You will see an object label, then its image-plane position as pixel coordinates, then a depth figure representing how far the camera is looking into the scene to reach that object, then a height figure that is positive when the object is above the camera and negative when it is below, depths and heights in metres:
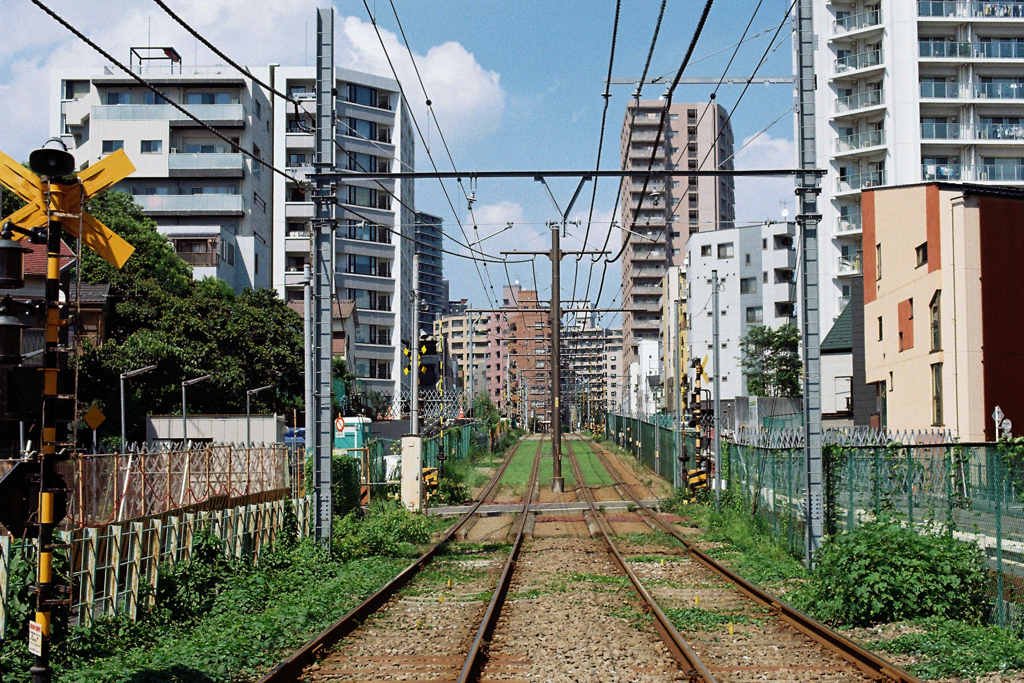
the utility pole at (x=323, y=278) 15.42 +1.92
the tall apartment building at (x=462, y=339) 170.75 +10.58
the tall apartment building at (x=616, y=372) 185.61 +4.73
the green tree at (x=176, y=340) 39.50 +2.65
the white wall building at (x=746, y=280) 70.12 +8.47
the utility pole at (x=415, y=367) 30.03 +0.94
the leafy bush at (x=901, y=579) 10.54 -2.09
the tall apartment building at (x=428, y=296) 171.20 +20.16
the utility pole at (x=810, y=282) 14.29 +1.68
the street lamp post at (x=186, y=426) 35.50 -1.04
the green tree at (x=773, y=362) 60.31 +2.06
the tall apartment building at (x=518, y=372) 113.12 +3.84
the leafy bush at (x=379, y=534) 17.00 -2.61
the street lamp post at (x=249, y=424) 34.46 -0.97
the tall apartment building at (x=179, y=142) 66.75 +18.13
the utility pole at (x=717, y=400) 23.09 -0.14
